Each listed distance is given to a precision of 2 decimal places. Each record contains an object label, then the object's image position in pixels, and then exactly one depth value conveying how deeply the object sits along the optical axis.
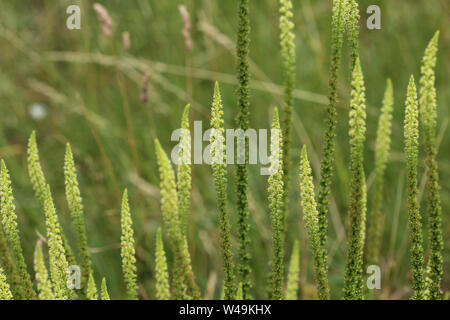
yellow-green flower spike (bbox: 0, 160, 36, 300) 1.58
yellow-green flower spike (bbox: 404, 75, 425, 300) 1.55
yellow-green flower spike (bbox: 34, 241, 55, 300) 1.61
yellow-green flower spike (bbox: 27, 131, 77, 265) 1.60
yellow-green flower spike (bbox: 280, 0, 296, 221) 1.60
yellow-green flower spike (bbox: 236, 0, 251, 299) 1.57
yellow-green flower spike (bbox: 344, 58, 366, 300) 1.57
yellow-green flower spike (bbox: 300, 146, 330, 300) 1.56
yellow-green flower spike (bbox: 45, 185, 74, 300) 1.57
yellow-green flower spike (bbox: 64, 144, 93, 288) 1.60
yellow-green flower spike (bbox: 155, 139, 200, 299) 1.62
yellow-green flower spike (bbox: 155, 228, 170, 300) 1.61
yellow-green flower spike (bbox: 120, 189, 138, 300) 1.58
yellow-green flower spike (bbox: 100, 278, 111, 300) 1.59
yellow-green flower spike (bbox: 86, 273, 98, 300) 1.61
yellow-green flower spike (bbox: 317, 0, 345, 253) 1.58
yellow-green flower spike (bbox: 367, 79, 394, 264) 1.64
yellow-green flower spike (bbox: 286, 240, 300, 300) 1.62
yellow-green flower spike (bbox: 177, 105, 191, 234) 1.59
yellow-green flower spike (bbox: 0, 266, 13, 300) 1.59
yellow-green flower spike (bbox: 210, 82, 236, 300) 1.56
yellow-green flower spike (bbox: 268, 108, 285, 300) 1.56
